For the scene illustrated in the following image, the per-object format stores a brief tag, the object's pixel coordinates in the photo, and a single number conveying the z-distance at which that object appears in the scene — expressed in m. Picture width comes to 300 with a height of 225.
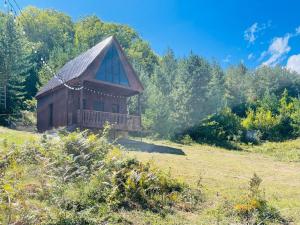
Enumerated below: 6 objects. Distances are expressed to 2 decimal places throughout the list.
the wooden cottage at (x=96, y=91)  16.04
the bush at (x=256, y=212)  5.76
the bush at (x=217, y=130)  24.13
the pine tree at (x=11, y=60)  23.04
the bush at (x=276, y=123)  28.23
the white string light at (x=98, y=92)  17.40
